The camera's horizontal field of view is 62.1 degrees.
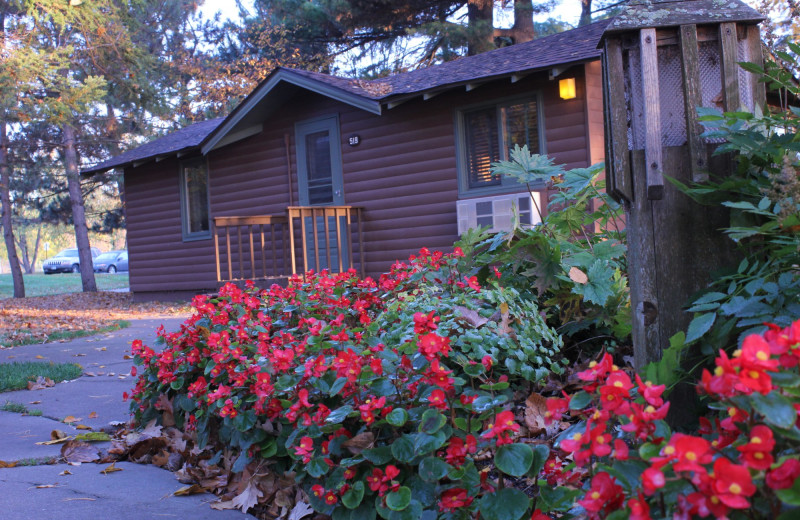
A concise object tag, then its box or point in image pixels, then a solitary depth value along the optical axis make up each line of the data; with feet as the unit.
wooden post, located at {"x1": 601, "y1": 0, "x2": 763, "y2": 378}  6.34
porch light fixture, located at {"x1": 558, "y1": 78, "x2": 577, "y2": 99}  27.40
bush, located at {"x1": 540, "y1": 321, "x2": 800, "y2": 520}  3.05
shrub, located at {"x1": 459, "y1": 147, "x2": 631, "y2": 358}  9.20
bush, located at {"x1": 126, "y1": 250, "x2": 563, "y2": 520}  5.89
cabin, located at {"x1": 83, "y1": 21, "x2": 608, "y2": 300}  28.45
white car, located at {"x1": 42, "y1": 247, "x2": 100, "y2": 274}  127.65
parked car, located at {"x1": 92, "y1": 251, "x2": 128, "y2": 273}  133.28
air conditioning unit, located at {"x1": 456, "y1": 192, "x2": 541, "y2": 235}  28.43
